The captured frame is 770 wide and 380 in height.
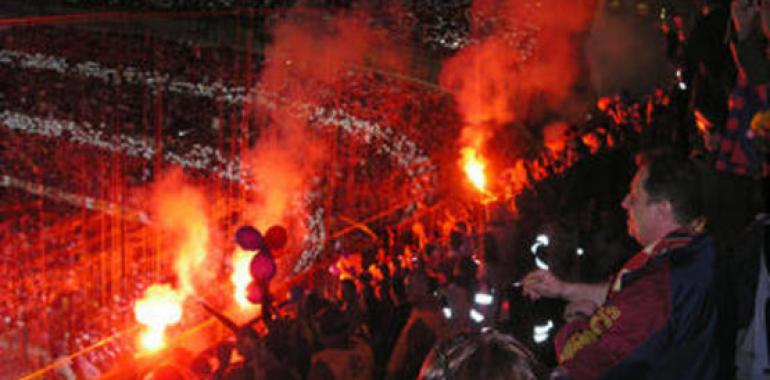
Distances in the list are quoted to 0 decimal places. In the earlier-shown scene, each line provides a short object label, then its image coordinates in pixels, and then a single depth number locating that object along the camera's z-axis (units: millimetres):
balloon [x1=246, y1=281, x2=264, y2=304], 2857
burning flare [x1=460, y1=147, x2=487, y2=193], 5917
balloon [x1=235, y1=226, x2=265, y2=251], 2902
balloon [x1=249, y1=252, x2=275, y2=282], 2857
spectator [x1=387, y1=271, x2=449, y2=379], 2566
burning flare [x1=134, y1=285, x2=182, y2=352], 3959
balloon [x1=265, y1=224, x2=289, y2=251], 2990
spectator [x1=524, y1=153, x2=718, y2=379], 1567
